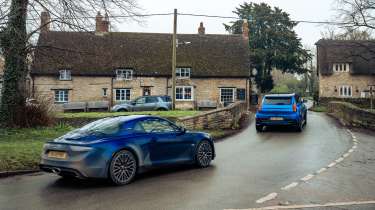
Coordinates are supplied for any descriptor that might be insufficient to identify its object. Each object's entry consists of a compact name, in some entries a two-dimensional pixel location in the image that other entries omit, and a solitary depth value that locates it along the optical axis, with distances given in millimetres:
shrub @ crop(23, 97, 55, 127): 17480
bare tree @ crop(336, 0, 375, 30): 34469
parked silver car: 32344
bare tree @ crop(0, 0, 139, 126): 16156
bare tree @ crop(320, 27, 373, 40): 34844
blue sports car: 8016
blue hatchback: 18969
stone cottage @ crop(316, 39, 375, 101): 54688
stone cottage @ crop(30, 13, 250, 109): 41344
